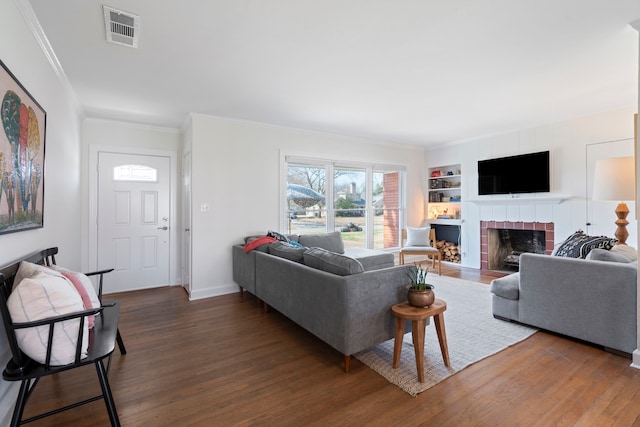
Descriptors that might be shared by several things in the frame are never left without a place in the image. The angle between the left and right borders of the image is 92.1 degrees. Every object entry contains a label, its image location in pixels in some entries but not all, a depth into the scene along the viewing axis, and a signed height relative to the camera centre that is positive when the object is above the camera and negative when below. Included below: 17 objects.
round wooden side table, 2.04 -0.76
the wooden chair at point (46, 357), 1.35 -0.68
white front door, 4.23 -0.07
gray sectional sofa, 2.12 -0.61
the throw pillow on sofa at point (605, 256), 2.49 -0.33
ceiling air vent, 2.01 +1.31
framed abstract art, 1.64 +0.35
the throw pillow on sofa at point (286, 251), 2.92 -0.36
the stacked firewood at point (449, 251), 6.07 -0.71
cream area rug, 2.11 -1.08
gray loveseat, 2.34 -0.70
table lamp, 2.86 +0.31
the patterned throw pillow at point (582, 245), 2.87 -0.28
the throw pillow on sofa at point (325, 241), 4.49 -0.38
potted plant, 2.13 -0.55
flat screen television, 4.68 +0.67
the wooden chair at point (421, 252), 5.22 -0.63
